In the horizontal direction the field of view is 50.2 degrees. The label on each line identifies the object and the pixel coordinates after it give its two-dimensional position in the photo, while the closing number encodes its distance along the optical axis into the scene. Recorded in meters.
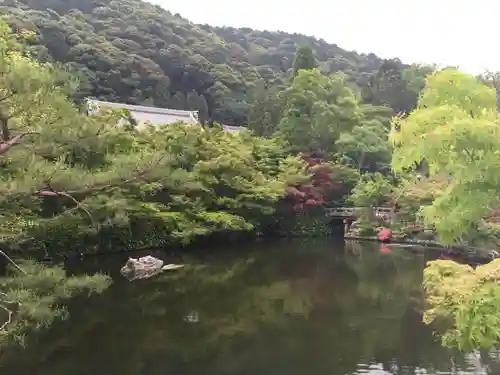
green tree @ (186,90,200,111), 38.40
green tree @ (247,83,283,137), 29.00
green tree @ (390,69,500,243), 7.91
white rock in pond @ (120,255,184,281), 14.05
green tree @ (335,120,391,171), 25.77
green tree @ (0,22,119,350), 5.24
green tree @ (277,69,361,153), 26.30
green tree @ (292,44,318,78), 31.75
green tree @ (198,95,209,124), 38.62
